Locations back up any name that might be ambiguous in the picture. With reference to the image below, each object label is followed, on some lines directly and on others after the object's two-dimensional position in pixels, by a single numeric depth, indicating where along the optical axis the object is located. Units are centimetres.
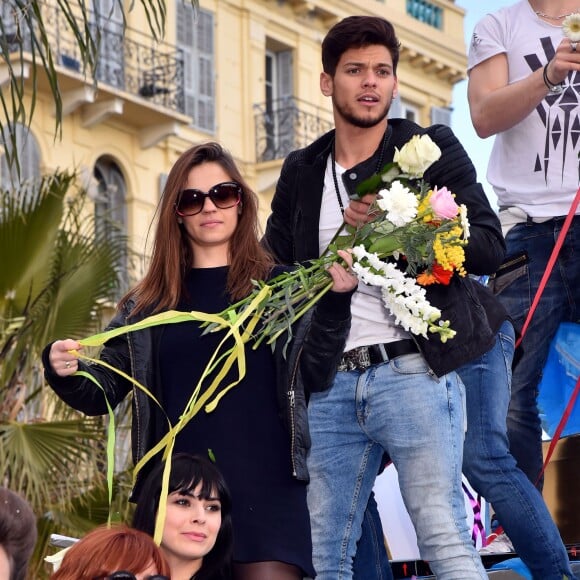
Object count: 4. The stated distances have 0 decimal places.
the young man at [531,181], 911
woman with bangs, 716
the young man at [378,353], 749
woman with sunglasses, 726
